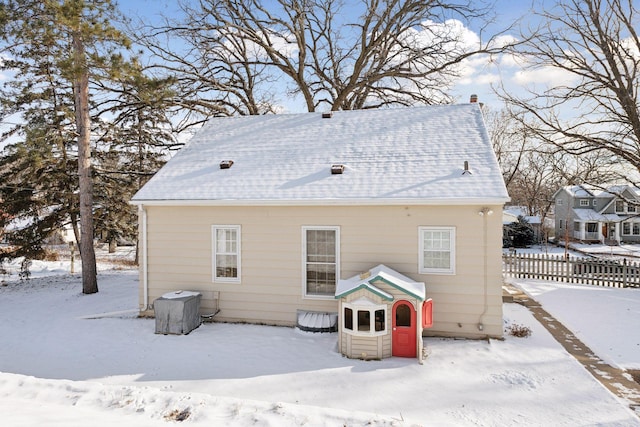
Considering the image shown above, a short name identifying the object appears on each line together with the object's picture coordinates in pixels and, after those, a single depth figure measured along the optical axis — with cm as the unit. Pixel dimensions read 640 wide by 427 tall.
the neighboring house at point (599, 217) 3566
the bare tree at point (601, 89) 1458
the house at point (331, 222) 819
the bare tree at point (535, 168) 1606
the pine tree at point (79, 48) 1072
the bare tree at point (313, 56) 1688
